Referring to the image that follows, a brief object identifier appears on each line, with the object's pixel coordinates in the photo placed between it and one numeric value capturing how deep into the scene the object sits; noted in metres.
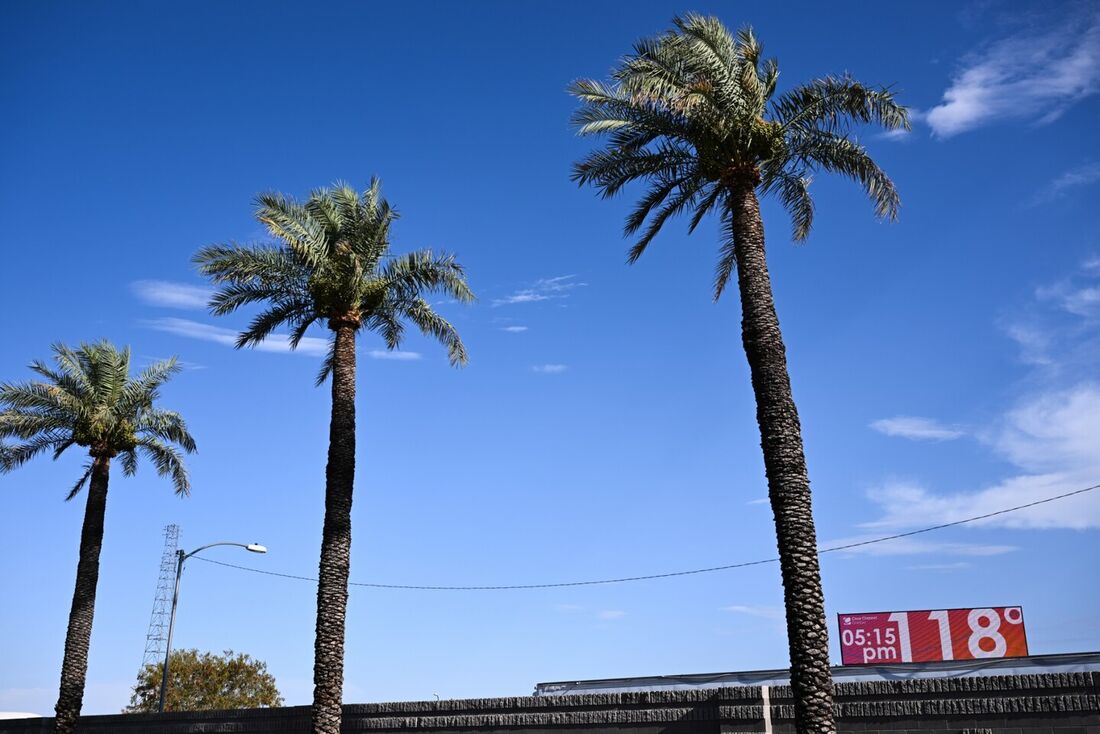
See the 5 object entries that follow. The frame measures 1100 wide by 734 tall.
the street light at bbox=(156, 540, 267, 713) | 38.97
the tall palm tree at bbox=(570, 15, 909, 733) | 19.17
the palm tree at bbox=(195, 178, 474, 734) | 24.56
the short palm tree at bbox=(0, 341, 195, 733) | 32.72
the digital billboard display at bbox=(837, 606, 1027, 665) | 44.19
